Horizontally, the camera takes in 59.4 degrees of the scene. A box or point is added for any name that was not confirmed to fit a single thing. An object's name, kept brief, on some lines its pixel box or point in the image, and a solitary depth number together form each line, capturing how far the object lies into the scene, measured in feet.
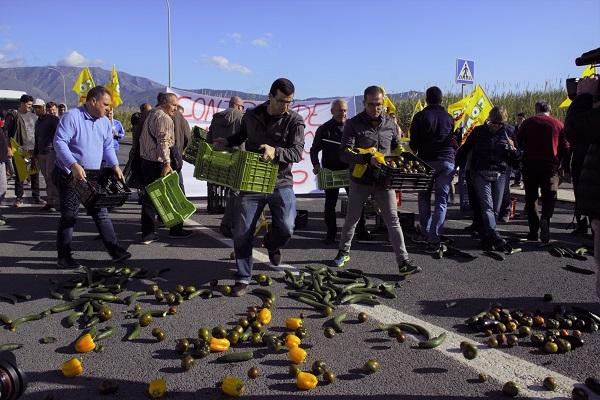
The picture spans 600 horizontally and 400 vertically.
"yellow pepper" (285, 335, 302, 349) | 13.92
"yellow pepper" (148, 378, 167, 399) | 11.32
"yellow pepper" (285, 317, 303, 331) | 15.16
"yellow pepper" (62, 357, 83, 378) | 12.25
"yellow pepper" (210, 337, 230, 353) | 13.69
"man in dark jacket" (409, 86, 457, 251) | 24.84
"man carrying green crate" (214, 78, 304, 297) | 18.26
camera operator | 11.30
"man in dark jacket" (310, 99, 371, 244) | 26.48
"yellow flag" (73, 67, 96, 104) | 50.23
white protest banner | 41.70
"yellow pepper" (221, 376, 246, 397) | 11.40
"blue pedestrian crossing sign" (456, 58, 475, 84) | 50.11
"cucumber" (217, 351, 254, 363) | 13.16
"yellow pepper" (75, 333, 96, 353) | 13.67
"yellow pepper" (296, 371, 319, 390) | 11.76
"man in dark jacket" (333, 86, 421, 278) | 20.31
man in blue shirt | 20.42
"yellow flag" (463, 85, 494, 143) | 43.01
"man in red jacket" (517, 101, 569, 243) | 27.09
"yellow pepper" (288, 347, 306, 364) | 13.07
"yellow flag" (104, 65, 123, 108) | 49.55
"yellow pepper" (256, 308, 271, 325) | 15.66
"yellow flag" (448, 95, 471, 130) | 43.62
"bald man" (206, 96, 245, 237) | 28.43
